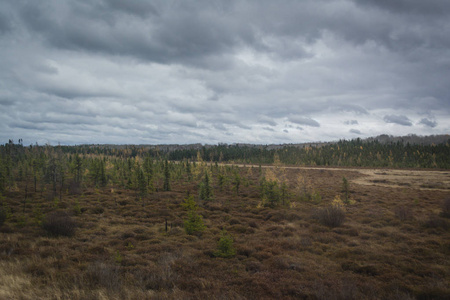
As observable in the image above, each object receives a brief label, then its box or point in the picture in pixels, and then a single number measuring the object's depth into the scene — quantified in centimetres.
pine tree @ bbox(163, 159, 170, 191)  3877
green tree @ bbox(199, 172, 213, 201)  3020
